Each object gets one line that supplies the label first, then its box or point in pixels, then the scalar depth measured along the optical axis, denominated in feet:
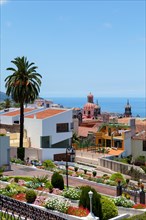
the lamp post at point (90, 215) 61.67
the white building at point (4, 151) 129.18
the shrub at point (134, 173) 143.21
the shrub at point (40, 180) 96.42
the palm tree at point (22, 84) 149.59
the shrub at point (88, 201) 66.74
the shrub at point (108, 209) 67.97
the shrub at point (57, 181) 93.34
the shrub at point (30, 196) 75.20
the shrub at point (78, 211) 66.08
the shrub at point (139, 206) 76.78
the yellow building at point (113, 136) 182.91
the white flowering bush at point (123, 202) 77.15
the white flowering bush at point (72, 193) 79.30
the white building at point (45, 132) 160.99
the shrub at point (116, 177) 118.58
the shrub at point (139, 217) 65.01
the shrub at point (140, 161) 170.53
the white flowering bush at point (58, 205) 69.51
